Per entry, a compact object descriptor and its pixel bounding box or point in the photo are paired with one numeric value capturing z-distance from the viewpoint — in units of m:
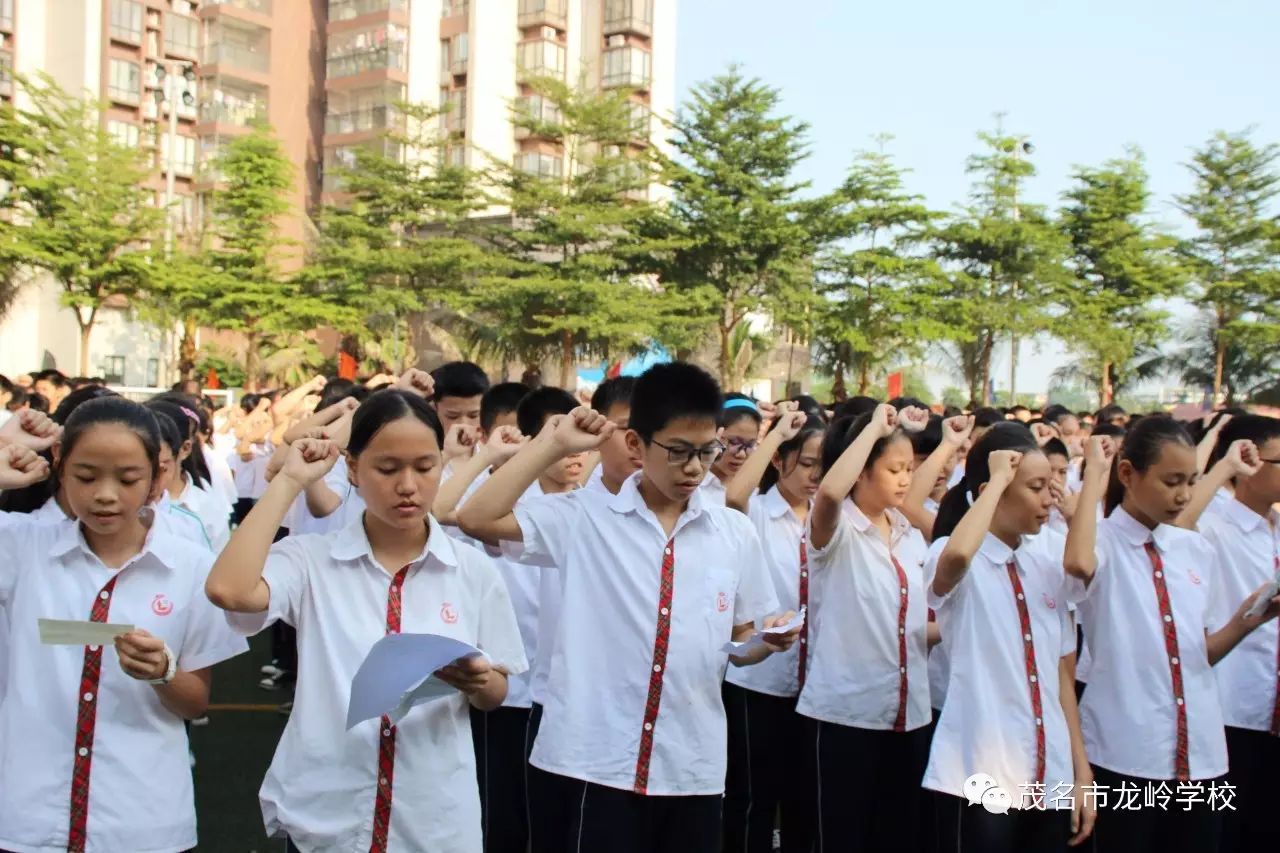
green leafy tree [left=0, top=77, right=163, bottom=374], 21.56
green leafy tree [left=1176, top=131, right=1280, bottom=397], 23.78
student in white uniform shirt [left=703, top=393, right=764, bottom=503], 4.37
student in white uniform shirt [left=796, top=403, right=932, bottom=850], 3.40
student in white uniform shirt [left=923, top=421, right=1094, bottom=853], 3.03
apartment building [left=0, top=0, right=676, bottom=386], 32.38
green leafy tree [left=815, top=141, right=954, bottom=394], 23.52
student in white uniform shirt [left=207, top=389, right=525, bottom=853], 2.21
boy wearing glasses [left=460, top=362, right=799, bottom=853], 2.65
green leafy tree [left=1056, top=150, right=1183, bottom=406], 24.00
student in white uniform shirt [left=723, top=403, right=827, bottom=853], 3.88
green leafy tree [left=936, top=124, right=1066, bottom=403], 23.81
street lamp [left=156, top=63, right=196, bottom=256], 20.86
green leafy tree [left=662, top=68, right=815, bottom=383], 23.25
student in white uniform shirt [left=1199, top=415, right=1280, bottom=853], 3.77
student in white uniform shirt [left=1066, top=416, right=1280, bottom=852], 3.19
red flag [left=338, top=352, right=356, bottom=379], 14.20
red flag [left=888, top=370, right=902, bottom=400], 14.85
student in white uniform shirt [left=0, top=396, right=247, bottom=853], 2.30
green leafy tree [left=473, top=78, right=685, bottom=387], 22.78
